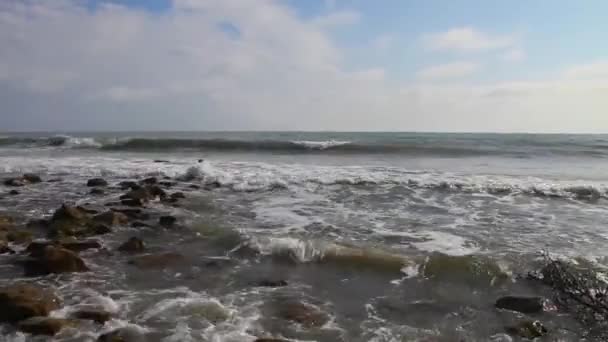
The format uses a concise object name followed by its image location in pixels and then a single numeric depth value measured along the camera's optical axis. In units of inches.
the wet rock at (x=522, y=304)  192.2
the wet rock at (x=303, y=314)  178.4
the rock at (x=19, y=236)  273.7
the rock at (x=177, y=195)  436.7
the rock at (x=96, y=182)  507.7
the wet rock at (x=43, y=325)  161.8
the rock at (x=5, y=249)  252.7
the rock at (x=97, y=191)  459.7
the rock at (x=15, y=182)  499.2
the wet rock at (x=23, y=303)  169.8
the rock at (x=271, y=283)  217.3
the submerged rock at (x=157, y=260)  241.2
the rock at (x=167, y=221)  326.0
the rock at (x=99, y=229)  299.0
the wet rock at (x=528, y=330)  169.9
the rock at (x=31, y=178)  526.5
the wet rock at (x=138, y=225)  322.3
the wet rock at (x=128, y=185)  486.5
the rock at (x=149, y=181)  525.1
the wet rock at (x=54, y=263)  225.0
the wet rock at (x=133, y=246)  265.0
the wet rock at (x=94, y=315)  173.8
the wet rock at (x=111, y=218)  321.1
